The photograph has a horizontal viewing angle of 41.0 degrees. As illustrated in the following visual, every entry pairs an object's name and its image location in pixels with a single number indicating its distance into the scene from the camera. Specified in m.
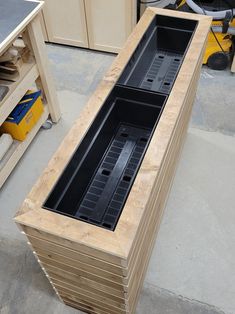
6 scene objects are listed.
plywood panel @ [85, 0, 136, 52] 2.40
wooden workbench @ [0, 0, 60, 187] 1.56
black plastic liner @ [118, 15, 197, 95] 1.48
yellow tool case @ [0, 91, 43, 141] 1.82
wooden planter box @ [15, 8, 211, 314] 0.84
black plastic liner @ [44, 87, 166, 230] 1.07
